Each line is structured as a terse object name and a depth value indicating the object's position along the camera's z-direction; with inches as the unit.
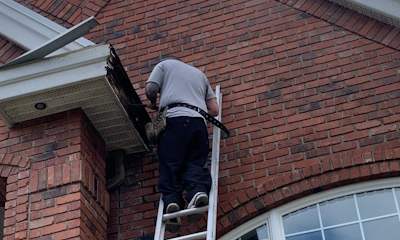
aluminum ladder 266.4
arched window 289.9
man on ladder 282.5
